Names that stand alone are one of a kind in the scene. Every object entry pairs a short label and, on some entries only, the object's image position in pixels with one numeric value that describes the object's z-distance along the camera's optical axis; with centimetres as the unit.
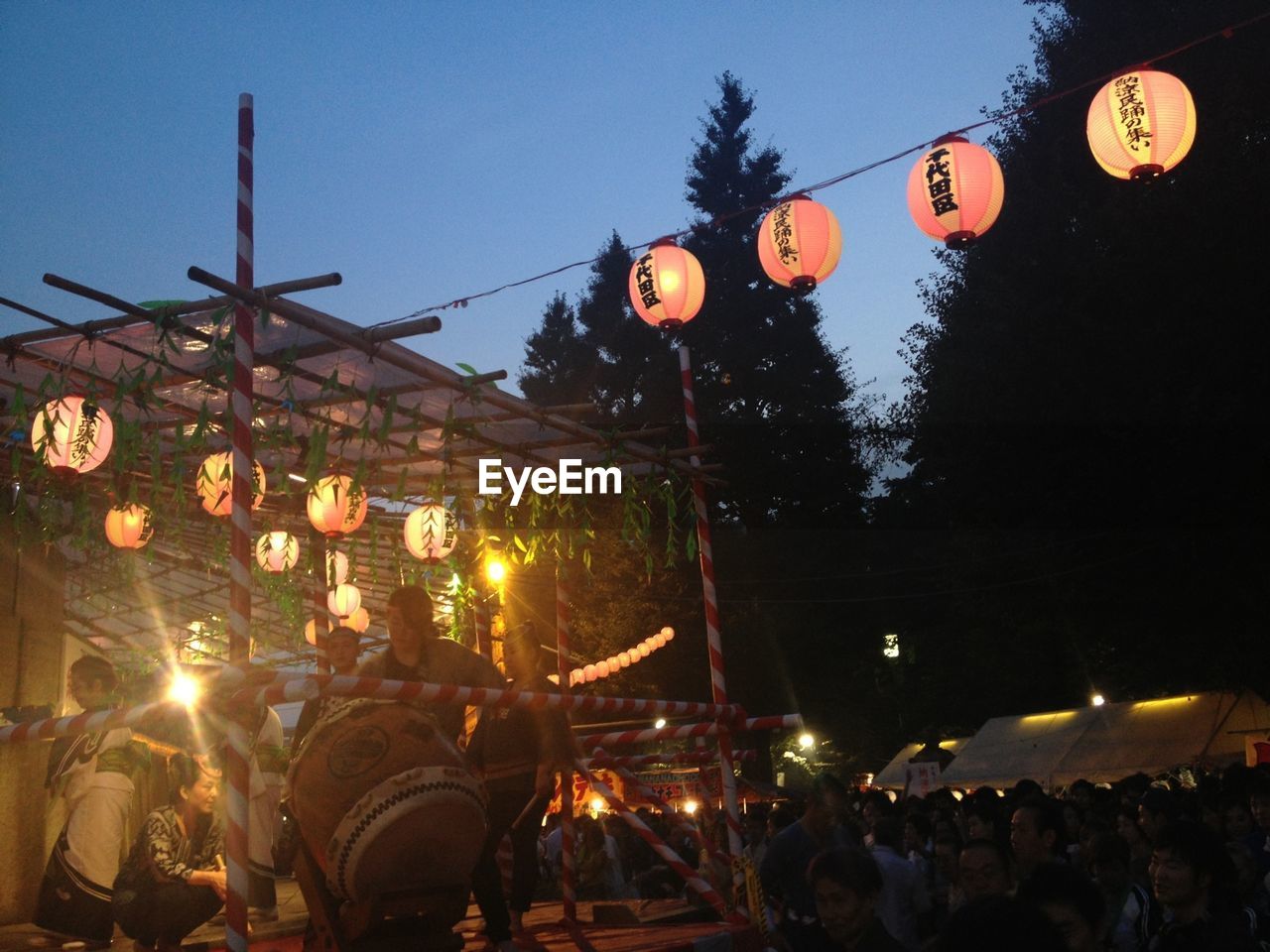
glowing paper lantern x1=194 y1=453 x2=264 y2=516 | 931
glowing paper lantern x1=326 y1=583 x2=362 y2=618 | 1536
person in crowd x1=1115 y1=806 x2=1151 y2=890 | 715
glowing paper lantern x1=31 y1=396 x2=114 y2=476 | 765
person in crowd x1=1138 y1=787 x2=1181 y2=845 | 680
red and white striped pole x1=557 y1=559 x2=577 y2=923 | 804
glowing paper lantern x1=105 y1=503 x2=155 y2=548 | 1070
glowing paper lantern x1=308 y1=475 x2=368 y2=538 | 980
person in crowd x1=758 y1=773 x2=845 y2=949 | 696
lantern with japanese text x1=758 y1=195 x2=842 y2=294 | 1056
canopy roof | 692
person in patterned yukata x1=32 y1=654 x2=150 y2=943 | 664
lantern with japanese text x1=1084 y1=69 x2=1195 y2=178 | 932
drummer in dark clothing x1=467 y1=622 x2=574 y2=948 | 696
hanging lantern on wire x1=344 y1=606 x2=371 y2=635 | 1705
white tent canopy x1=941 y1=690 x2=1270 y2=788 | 2120
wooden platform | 638
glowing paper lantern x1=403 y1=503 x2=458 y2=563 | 1062
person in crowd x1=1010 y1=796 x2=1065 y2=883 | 566
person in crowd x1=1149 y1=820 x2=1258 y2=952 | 421
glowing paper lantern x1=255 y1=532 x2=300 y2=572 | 1159
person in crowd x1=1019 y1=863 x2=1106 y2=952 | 322
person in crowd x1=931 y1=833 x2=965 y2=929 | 704
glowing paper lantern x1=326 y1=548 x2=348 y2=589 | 1148
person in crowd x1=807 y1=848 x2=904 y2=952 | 400
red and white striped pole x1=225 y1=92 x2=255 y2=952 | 463
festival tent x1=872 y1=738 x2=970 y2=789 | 2752
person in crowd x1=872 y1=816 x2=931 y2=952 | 624
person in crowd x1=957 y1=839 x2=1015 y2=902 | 479
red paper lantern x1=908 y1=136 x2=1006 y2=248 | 969
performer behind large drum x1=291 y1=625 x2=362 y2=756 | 634
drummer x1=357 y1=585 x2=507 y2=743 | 561
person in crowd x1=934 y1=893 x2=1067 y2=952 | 193
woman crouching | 611
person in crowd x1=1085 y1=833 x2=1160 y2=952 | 513
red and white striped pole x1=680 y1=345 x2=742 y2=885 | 749
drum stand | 446
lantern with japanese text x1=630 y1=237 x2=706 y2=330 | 1090
